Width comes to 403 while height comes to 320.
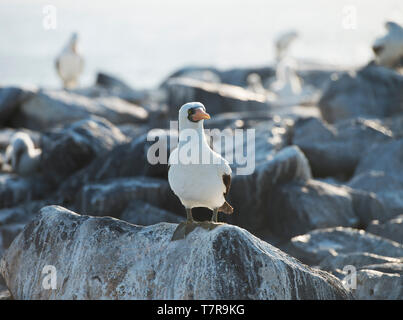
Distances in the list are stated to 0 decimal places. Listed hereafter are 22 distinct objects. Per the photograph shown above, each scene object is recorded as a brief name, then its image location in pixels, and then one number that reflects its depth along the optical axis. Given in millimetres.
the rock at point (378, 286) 8359
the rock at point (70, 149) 15148
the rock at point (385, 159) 15250
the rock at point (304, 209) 12531
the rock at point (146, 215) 11633
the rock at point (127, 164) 13211
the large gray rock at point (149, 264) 6949
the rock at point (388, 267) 8980
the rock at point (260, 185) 12461
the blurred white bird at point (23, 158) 15461
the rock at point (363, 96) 20750
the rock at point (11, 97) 20734
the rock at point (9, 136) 18156
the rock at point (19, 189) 14391
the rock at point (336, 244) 10671
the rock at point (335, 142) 16062
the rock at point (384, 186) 13695
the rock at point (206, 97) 20302
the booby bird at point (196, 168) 7301
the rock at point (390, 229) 11594
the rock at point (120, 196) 12375
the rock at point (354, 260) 9781
